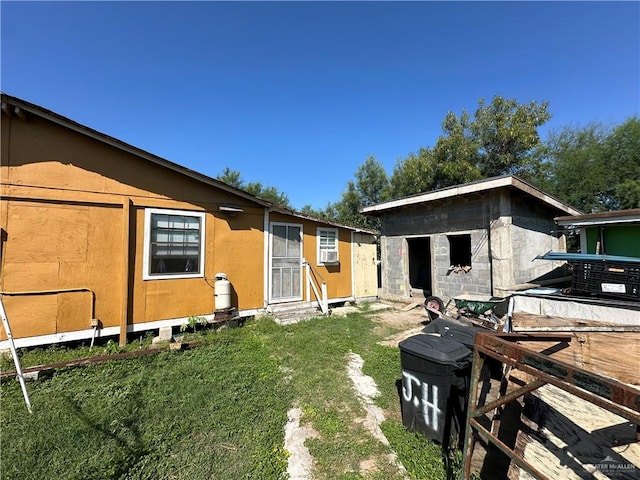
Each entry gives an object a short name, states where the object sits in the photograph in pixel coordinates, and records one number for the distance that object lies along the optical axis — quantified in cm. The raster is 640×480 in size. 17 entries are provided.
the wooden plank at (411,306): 841
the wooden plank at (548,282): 668
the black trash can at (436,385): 242
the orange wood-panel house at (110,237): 470
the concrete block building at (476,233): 708
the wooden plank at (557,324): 278
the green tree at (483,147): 1516
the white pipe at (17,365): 286
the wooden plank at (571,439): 168
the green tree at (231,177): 2447
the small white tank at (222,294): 620
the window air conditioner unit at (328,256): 851
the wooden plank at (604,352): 238
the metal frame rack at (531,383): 106
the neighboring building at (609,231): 559
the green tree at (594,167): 1422
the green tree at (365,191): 2098
